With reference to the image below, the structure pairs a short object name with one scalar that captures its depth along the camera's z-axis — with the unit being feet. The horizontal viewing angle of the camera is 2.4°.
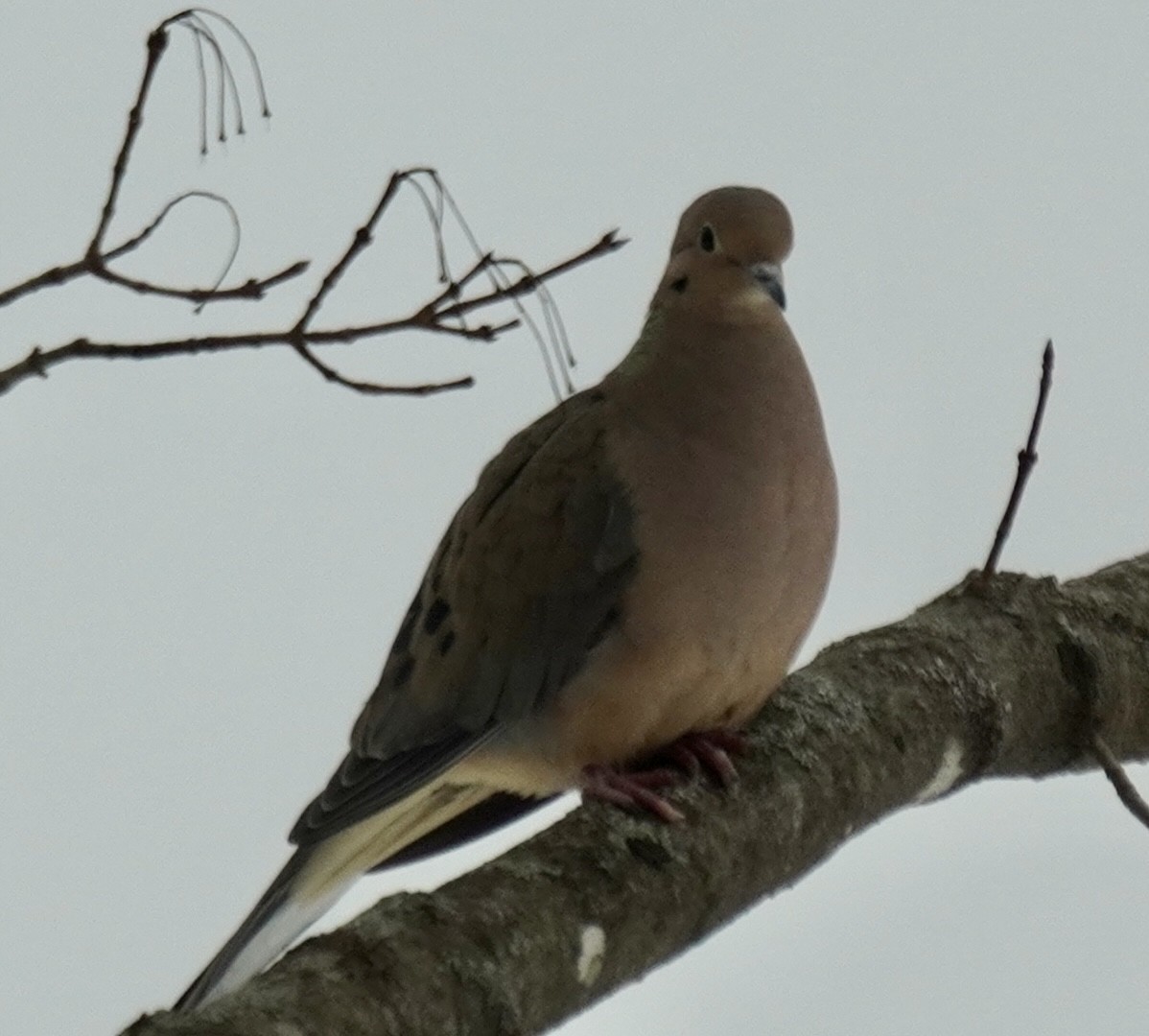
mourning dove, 25.43
